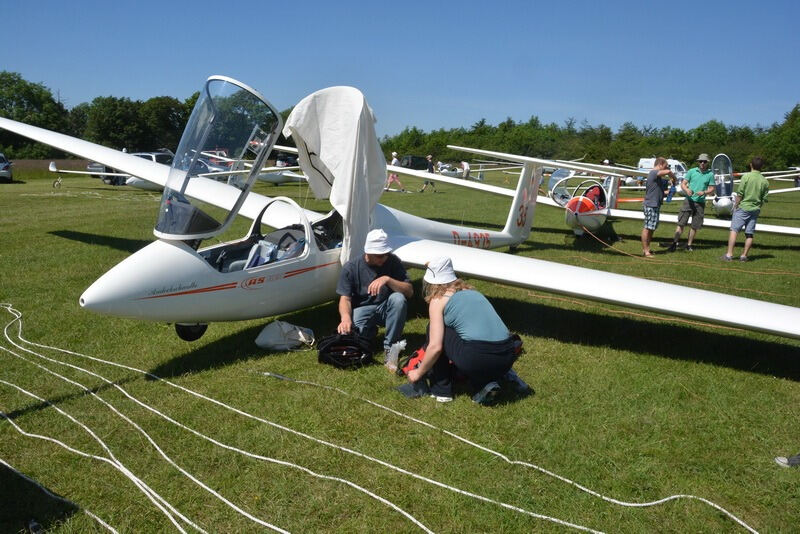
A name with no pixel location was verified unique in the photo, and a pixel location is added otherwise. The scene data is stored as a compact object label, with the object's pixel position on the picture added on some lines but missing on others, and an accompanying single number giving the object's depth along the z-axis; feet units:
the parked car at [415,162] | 161.38
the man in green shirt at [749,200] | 33.40
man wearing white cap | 17.58
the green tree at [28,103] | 262.06
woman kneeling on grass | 14.29
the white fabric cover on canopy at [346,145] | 19.70
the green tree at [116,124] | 221.05
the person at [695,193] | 37.99
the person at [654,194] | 35.76
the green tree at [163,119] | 231.50
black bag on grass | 16.97
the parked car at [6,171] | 99.35
